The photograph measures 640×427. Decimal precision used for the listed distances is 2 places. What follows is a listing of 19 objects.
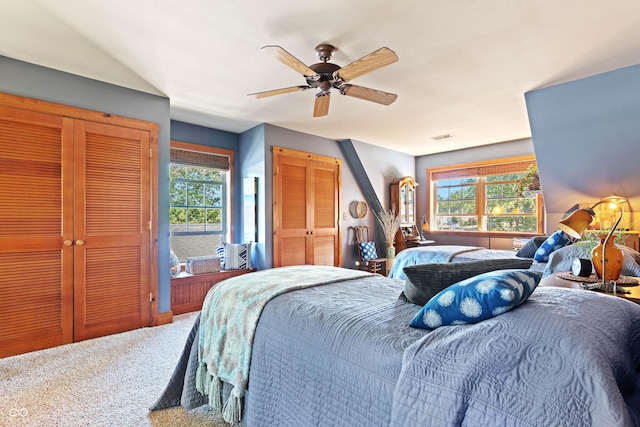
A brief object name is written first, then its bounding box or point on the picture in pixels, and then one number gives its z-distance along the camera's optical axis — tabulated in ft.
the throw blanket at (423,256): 12.35
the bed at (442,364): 2.46
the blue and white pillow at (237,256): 14.30
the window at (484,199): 17.61
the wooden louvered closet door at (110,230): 9.62
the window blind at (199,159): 14.40
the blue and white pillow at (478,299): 3.33
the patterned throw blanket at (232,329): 4.98
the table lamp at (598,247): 5.88
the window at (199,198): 14.69
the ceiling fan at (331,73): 7.04
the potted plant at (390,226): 18.69
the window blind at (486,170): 17.42
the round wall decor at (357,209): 18.75
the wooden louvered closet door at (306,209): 15.01
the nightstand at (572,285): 5.24
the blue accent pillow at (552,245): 9.74
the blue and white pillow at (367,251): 18.04
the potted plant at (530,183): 15.84
